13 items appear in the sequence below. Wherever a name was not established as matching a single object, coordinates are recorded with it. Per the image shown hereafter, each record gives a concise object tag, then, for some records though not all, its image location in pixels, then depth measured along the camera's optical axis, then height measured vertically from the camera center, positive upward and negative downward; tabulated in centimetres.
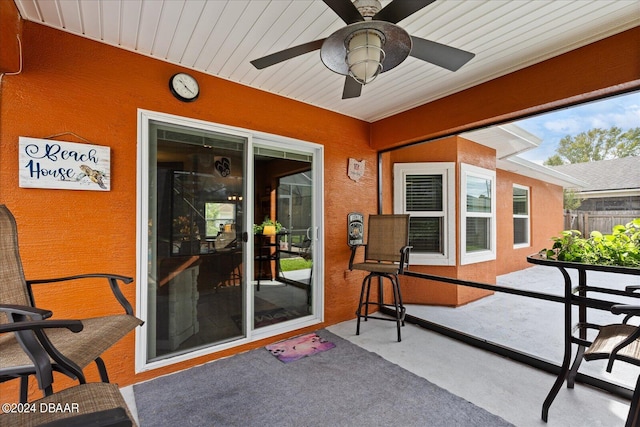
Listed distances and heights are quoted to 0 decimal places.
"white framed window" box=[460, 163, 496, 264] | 443 +6
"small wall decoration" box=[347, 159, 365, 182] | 367 +63
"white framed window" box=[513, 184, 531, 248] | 659 +2
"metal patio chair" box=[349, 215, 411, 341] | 307 -38
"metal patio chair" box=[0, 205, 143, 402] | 112 -57
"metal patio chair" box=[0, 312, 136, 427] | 76 -62
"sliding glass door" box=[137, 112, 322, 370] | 240 -19
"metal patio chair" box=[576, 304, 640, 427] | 128 -64
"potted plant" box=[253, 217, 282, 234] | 303 -9
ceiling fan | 136 +92
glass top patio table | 172 -58
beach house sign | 188 +37
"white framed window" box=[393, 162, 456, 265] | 435 +20
